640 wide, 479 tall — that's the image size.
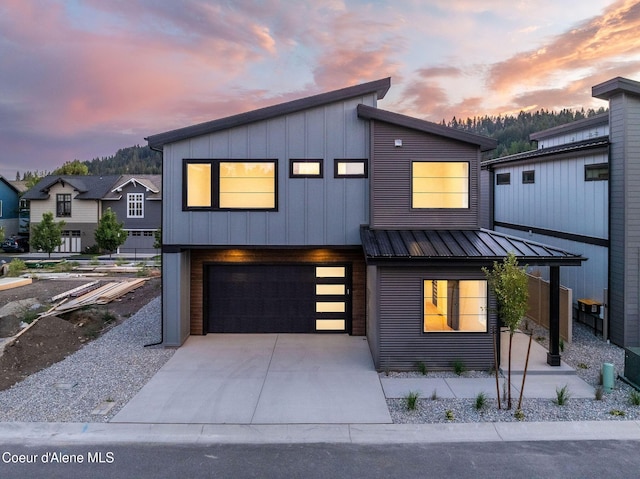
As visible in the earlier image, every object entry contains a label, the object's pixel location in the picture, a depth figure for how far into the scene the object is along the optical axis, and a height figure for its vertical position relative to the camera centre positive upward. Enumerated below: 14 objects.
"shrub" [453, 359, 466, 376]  9.66 -3.19
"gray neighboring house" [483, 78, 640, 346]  11.12 +0.92
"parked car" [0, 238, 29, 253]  38.59 -1.36
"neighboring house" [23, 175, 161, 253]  37.78 +2.21
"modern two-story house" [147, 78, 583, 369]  11.24 +1.39
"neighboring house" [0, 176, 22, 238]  43.59 +2.59
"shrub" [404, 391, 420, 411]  7.60 -3.17
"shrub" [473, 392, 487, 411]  7.64 -3.19
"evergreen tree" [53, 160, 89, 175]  55.38 +8.52
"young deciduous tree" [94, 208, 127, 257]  33.03 -0.15
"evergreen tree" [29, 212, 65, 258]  33.50 -0.24
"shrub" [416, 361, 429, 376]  9.67 -3.22
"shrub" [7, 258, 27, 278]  24.25 -2.23
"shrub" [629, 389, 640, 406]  7.76 -3.17
